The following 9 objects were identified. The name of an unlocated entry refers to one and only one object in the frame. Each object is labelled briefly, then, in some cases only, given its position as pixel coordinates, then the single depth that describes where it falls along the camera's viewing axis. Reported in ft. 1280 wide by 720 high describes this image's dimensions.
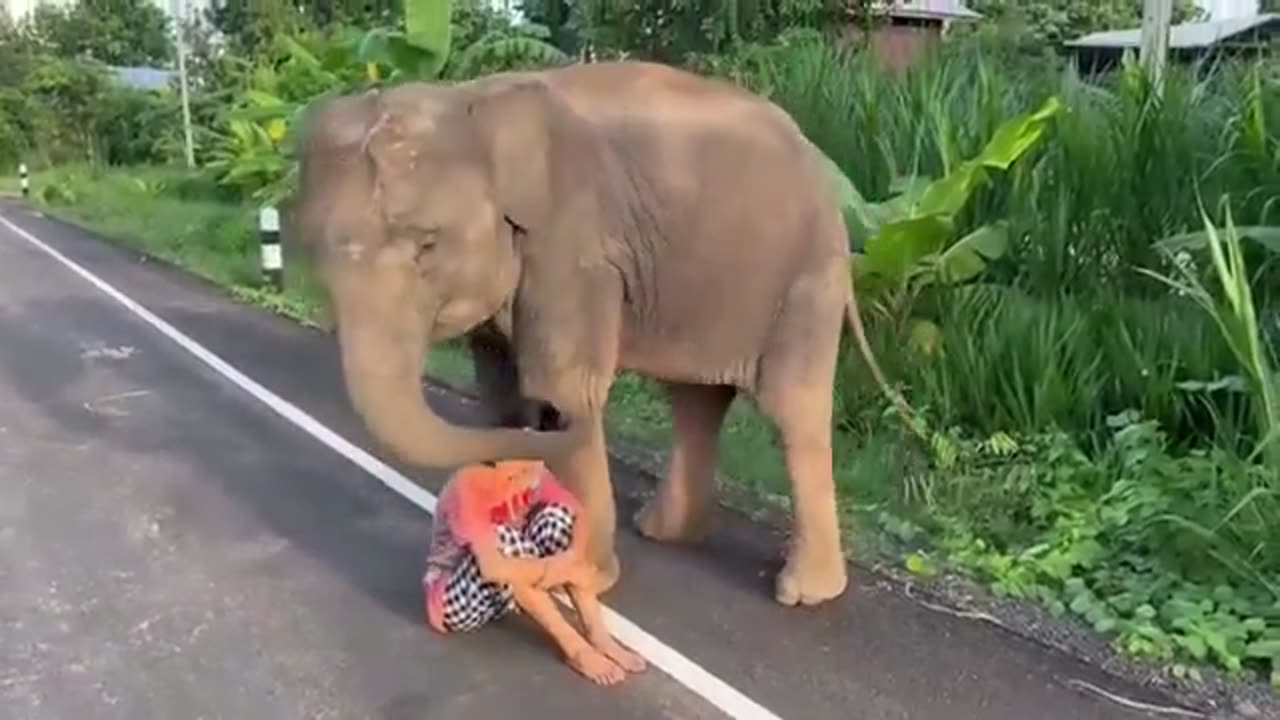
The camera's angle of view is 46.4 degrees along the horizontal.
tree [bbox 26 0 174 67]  179.22
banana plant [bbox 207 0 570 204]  40.57
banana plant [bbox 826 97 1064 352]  23.15
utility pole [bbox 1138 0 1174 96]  29.60
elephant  13.56
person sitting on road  14.93
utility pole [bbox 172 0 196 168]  97.22
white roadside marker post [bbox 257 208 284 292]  46.80
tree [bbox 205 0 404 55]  99.40
